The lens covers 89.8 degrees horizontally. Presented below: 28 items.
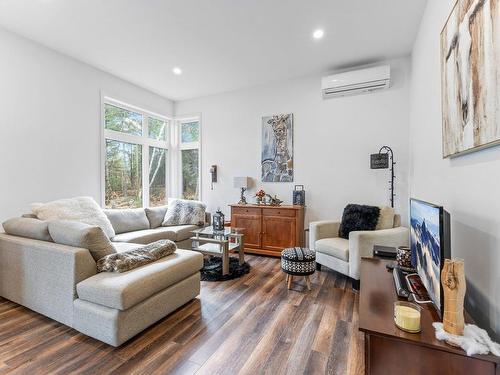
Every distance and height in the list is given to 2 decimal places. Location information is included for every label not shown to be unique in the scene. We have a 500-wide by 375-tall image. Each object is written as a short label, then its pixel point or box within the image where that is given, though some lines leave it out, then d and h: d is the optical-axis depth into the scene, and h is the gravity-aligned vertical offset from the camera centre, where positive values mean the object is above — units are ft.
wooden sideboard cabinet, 12.68 -2.07
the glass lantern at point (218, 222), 11.82 -1.67
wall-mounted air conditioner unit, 11.50 +5.00
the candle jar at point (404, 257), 6.20 -1.78
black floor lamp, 11.17 +1.17
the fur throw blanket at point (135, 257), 6.53 -1.97
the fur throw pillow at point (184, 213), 13.82 -1.47
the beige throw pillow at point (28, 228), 7.21 -1.23
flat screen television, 3.69 -1.02
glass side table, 10.28 -2.51
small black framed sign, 11.15 +1.14
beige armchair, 8.79 -2.23
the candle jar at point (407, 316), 3.45 -1.83
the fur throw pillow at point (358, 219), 10.41 -1.37
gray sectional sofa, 5.79 -2.60
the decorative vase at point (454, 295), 3.22 -1.42
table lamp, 14.52 +0.16
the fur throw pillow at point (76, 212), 9.05 -0.93
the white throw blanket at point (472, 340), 2.95 -1.91
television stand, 3.04 -2.14
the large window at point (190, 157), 17.21 +2.04
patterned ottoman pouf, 8.69 -2.67
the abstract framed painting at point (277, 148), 14.17 +2.21
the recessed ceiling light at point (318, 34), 9.61 +5.96
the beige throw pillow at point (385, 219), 10.37 -1.36
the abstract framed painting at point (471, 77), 3.61 +1.88
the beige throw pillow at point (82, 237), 6.49 -1.31
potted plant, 14.13 -0.51
